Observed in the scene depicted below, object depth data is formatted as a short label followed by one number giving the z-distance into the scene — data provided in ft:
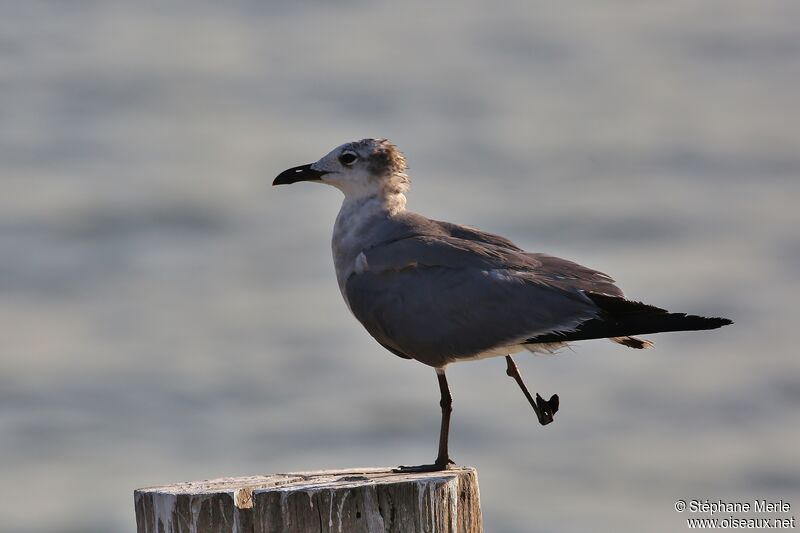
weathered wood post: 30.89
